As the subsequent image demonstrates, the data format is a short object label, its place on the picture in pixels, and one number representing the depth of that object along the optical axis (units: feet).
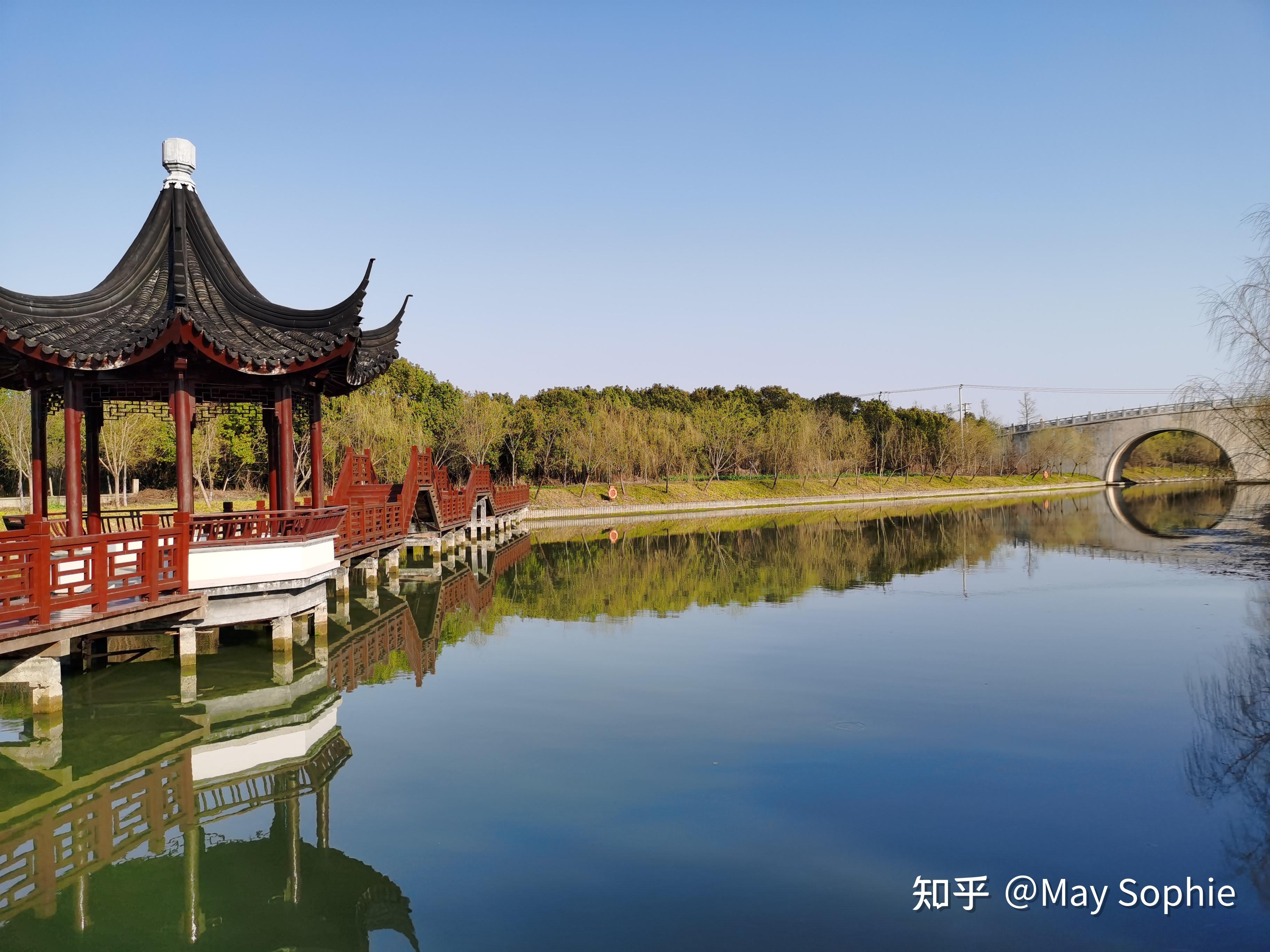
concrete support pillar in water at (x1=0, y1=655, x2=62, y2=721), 21.68
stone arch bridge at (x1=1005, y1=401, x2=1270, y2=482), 143.33
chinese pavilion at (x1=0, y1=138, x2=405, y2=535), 26.99
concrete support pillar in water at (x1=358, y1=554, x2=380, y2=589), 48.03
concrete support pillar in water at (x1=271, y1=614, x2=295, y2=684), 28.99
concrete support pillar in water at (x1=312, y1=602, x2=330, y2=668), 32.55
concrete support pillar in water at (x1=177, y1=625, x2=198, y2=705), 26.21
